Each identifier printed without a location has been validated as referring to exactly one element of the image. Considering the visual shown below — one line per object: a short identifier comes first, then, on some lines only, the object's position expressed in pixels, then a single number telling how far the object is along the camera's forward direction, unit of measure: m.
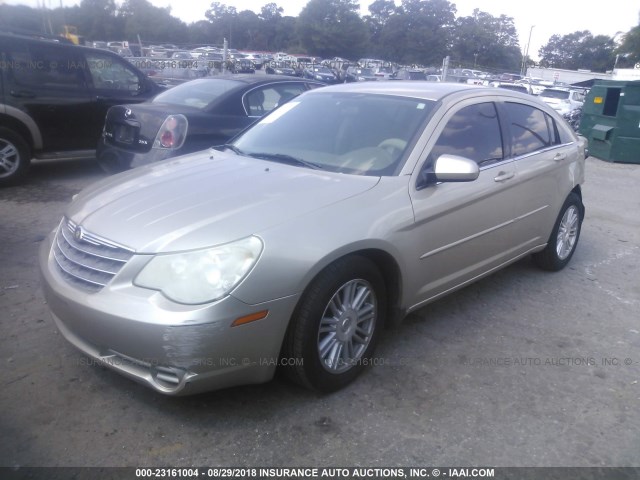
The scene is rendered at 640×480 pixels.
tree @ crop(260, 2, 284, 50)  75.50
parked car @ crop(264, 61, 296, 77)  22.86
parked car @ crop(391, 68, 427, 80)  23.30
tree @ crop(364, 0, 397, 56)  73.06
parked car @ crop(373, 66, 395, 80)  26.83
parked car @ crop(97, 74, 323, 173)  5.95
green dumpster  11.18
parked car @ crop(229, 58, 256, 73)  17.62
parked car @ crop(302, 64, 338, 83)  24.98
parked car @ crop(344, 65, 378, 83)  28.35
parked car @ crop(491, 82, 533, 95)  20.37
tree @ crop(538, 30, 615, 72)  87.96
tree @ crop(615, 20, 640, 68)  67.50
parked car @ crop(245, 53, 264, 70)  39.03
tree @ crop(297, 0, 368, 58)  70.69
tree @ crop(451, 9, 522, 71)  61.91
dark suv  6.75
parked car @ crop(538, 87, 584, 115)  20.70
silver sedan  2.46
